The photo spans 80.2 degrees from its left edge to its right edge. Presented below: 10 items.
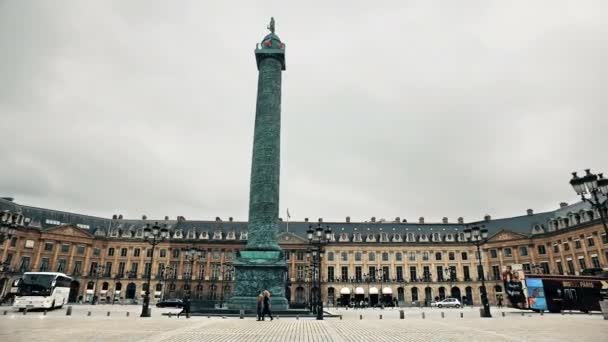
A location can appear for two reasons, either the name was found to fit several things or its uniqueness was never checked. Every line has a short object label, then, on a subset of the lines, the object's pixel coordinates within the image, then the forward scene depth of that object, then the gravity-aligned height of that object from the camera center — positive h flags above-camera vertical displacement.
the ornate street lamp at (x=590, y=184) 14.90 +4.22
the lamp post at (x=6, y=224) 19.86 +3.44
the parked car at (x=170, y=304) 43.76 -1.85
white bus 26.91 -0.20
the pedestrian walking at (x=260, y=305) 19.07 -0.83
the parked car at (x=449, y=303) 50.62 -1.94
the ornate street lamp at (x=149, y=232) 22.67 +3.55
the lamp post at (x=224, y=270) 69.83 +3.37
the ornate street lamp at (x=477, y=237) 23.63 +3.25
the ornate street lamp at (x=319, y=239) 20.87 +3.03
